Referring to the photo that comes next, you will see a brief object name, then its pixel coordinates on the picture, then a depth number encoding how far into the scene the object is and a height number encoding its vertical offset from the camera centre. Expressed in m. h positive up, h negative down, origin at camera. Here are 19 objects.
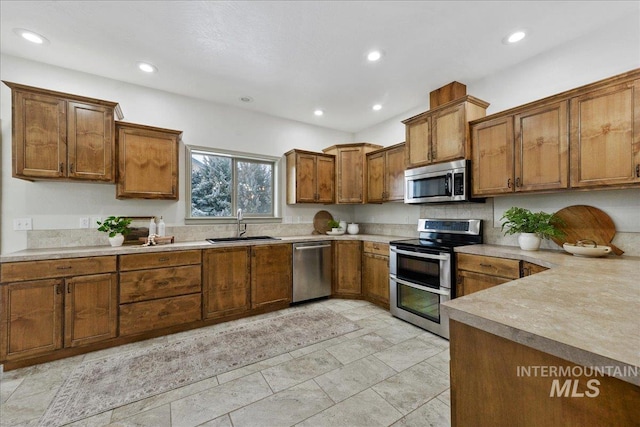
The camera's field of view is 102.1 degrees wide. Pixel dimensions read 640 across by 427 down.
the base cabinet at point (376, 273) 3.57 -0.83
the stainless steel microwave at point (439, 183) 2.89 +0.38
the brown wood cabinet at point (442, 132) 2.88 +1.00
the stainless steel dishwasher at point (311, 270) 3.69 -0.82
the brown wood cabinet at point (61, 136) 2.45 +0.80
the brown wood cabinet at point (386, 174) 3.84 +0.64
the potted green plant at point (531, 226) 2.42 -0.11
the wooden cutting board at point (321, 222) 4.62 -0.13
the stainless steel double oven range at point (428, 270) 2.73 -0.64
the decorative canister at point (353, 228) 4.54 -0.24
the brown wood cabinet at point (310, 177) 4.17 +0.63
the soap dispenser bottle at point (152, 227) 3.14 -0.14
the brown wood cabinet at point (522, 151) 2.29 +0.62
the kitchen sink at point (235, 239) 3.51 -0.34
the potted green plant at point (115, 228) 2.81 -0.14
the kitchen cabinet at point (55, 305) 2.20 -0.81
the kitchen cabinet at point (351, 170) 4.39 +0.77
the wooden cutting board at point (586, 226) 2.23 -0.10
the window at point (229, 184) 3.70 +0.47
